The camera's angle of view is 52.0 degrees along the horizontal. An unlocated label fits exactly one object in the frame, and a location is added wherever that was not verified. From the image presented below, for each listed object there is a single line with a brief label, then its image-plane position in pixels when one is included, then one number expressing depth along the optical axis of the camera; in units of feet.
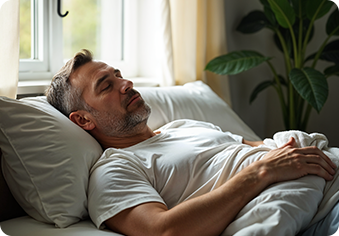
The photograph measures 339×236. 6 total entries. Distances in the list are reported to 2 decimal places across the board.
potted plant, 6.48
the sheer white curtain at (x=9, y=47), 4.22
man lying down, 2.91
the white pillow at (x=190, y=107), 5.27
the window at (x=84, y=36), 6.20
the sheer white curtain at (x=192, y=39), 6.74
